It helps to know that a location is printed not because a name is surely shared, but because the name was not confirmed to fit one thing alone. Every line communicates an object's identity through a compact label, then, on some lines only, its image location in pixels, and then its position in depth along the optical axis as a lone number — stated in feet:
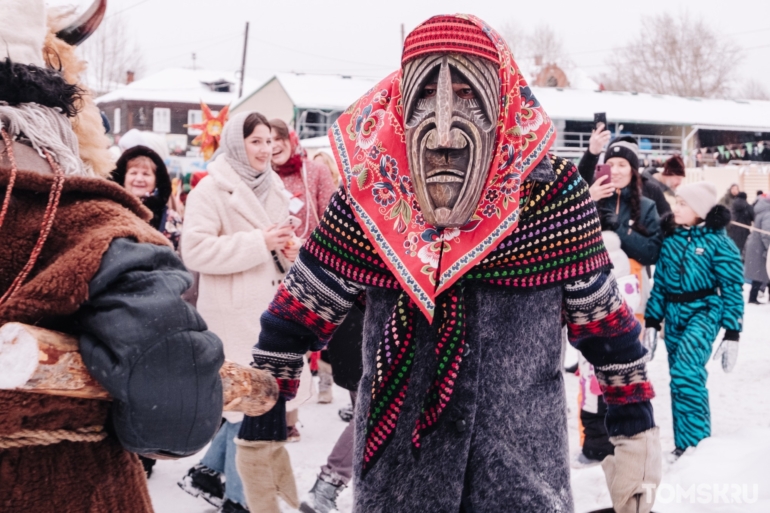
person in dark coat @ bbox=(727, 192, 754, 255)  37.91
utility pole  101.04
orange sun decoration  26.35
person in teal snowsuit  14.16
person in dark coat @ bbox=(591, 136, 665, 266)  15.02
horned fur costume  3.82
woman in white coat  11.82
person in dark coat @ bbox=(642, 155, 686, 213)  24.51
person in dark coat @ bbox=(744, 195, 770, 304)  35.17
